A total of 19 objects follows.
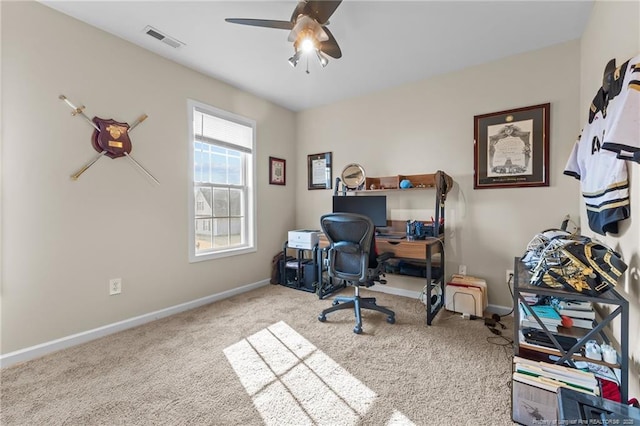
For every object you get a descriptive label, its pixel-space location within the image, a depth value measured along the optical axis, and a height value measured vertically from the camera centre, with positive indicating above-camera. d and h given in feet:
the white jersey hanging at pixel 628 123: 3.64 +1.21
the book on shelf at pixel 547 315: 5.05 -1.92
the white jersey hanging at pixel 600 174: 4.58 +0.72
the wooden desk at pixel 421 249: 8.16 -1.18
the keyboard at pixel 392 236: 9.21 -0.85
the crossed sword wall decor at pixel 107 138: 7.09 +2.02
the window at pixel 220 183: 9.85 +1.11
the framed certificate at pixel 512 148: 8.37 +2.04
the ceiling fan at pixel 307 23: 5.74 +4.06
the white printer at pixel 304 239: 11.46 -1.15
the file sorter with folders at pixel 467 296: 8.35 -2.61
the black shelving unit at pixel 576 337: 3.93 -1.82
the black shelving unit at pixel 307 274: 10.86 -2.62
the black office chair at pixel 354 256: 7.76 -1.34
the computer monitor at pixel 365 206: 10.39 +0.24
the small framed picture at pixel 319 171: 12.64 +1.94
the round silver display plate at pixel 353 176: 11.41 +1.54
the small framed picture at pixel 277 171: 12.61 +1.92
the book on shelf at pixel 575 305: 5.21 -1.78
